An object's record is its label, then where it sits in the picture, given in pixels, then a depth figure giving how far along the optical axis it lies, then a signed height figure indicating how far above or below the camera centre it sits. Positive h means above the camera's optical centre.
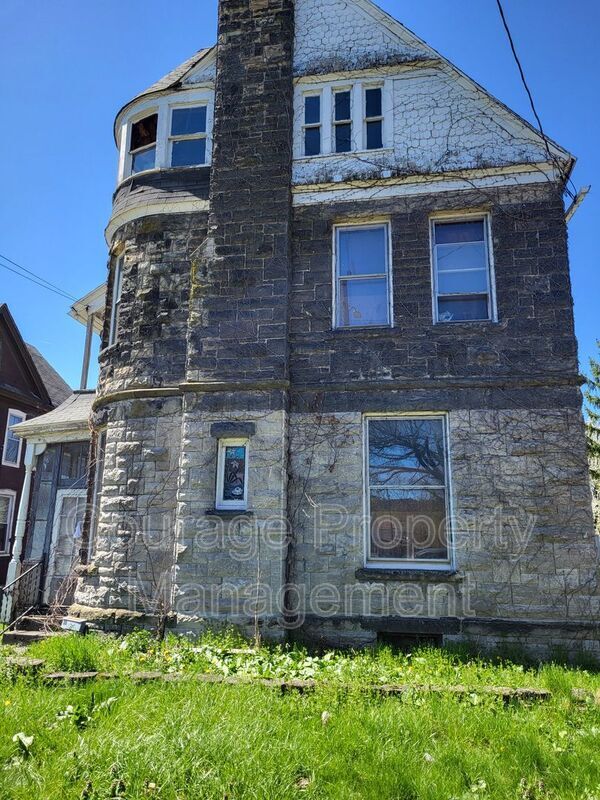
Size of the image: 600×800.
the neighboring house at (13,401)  22.05 +5.36
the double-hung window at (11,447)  22.55 +3.46
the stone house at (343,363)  8.38 +2.71
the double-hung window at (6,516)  21.20 +0.93
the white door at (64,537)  11.98 +0.12
